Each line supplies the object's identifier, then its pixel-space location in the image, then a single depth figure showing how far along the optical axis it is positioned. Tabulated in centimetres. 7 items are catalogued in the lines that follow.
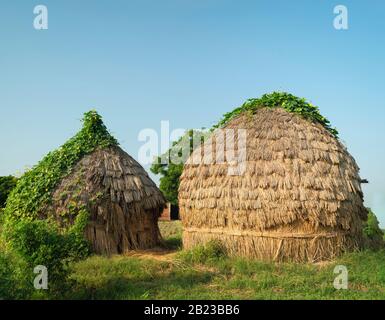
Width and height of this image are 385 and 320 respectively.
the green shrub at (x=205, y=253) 998
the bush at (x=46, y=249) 725
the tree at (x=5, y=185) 2020
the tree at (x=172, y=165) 2542
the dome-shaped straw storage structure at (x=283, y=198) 995
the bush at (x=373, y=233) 1123
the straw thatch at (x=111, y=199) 1139
